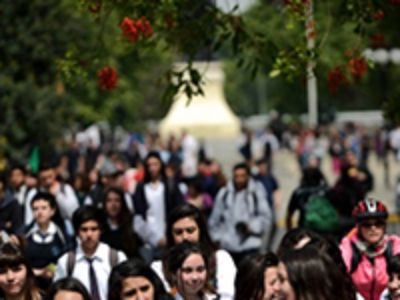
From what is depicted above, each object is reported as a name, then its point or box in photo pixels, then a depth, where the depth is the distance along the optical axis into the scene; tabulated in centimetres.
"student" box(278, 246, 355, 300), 972
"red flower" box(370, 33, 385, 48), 2108
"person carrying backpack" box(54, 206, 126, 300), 1726
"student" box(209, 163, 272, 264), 2477
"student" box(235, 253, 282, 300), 1385
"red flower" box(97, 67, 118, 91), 1943
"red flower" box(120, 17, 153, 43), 1846
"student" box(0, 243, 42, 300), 1537
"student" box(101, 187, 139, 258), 2193
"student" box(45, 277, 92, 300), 1353
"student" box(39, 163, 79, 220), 2530
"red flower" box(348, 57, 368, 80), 1849
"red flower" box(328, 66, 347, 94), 1915
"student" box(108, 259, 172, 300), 1373
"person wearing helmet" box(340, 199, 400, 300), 1565
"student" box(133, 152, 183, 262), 2553
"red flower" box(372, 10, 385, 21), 1862
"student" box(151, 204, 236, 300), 1611
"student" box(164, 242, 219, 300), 1442
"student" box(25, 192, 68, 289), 2031
